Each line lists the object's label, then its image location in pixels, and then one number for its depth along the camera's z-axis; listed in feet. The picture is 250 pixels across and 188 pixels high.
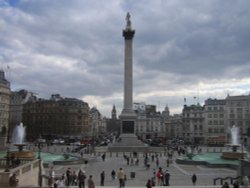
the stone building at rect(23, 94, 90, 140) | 530.27
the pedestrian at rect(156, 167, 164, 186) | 119.96
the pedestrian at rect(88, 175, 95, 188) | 86.28
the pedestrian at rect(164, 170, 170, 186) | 118.09
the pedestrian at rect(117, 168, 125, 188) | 99.89
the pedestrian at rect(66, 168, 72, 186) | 108.84
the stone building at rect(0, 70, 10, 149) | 358.31
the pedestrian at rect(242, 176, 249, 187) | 91.70
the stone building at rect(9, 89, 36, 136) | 537.65
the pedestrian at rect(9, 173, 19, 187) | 81.30
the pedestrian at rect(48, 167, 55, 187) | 97.41
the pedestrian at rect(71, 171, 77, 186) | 114.08
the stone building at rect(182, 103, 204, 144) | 521.24
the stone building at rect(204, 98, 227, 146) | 484.74
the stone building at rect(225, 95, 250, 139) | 457.27
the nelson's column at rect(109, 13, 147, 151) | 291.99
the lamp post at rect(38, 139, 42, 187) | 111.24
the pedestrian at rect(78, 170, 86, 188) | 96.42
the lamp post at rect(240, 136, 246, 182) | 117.31
